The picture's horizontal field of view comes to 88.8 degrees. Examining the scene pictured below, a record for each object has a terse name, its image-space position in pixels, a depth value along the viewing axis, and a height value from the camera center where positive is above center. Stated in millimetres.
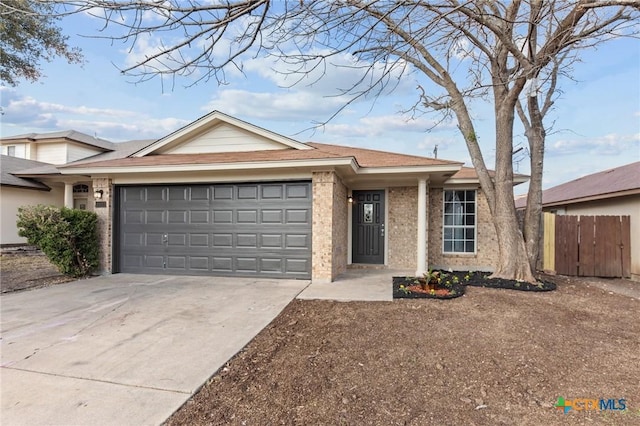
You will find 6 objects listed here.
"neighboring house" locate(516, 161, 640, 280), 8609 +670
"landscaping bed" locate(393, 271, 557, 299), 5887 -1386
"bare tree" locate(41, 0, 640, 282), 2914 +1991
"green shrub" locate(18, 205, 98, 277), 7223 -437
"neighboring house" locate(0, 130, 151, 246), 12320 +1531
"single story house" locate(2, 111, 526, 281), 7527 +232
